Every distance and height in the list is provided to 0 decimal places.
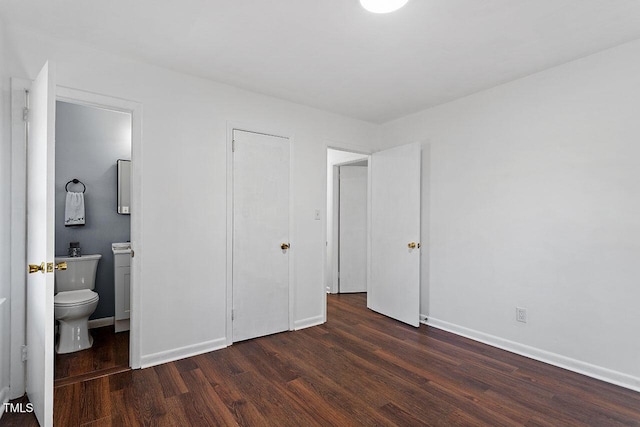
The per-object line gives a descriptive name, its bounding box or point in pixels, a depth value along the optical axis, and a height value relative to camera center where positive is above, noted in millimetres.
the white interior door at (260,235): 3078 -197
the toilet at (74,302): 2809 -767
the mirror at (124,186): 3625 +318
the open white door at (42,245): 1648 -168
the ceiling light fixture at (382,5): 1795 +1181
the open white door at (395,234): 3584 -218
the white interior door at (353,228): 5172 -203
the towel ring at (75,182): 3398 +337
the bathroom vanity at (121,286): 3318 -740
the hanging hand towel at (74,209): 3350 +54
